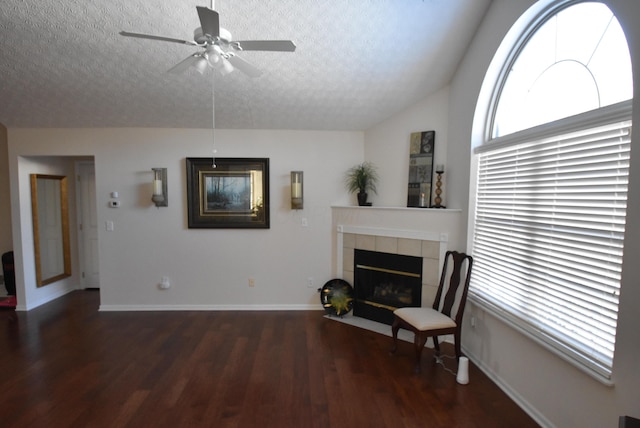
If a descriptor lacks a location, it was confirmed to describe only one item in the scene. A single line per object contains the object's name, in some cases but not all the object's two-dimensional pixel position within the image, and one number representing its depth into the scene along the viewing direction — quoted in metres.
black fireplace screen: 3.39
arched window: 1.69
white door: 4.75
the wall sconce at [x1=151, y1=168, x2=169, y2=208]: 3.75
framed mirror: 4.11
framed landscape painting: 3.94
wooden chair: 2.58
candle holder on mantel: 3.25
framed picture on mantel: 3.41
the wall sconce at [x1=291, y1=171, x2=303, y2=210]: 3.81
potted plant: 3.81
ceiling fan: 1.54
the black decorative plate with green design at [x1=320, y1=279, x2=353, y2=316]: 3.79
